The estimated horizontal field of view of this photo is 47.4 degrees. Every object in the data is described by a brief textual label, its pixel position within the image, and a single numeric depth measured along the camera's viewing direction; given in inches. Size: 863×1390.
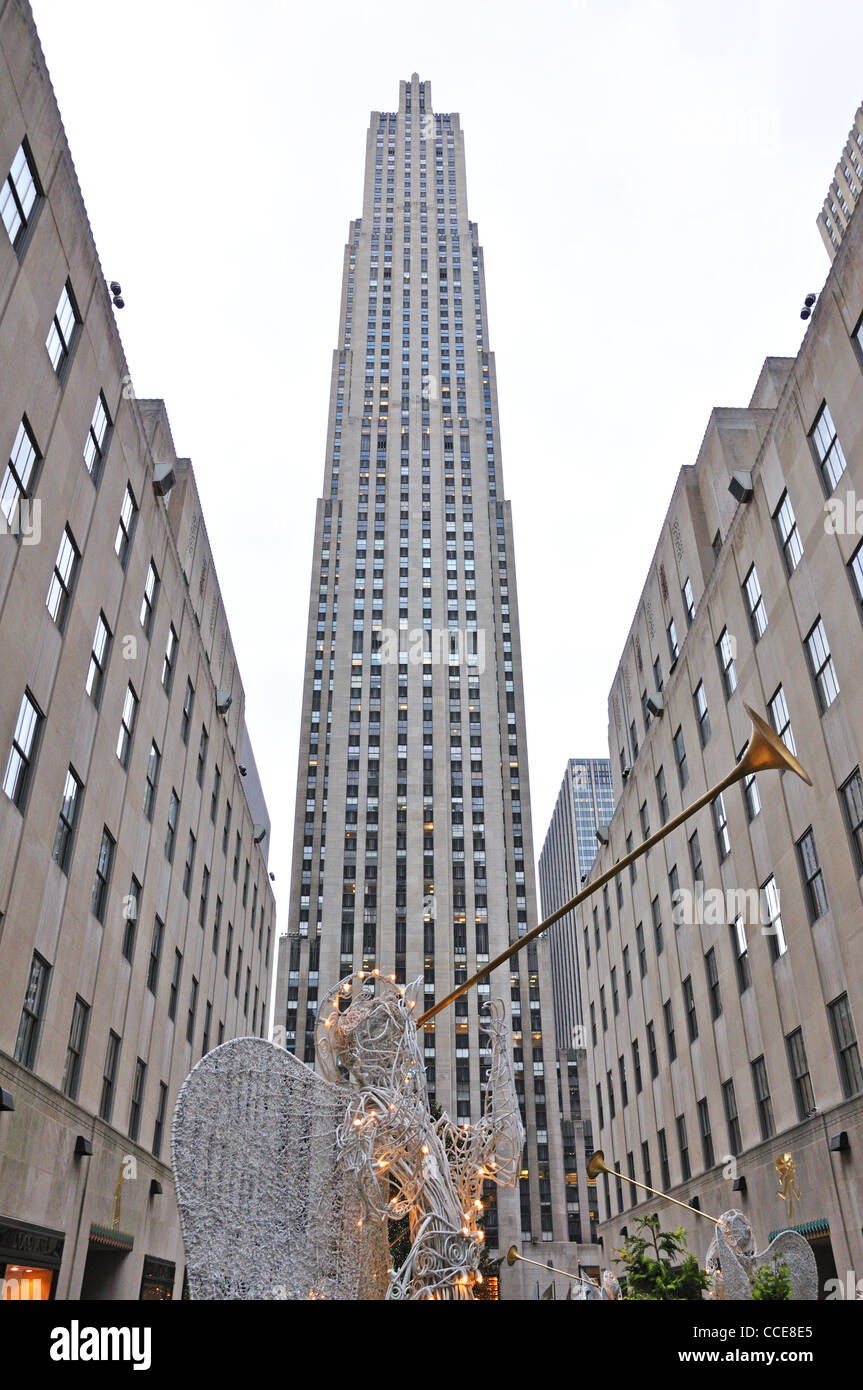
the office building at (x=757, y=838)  938.7
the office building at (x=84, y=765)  812.6
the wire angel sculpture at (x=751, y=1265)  498.9
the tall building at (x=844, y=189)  5354.3
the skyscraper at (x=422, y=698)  3838.6
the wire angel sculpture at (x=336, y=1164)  383.2
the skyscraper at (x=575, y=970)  7668.8
